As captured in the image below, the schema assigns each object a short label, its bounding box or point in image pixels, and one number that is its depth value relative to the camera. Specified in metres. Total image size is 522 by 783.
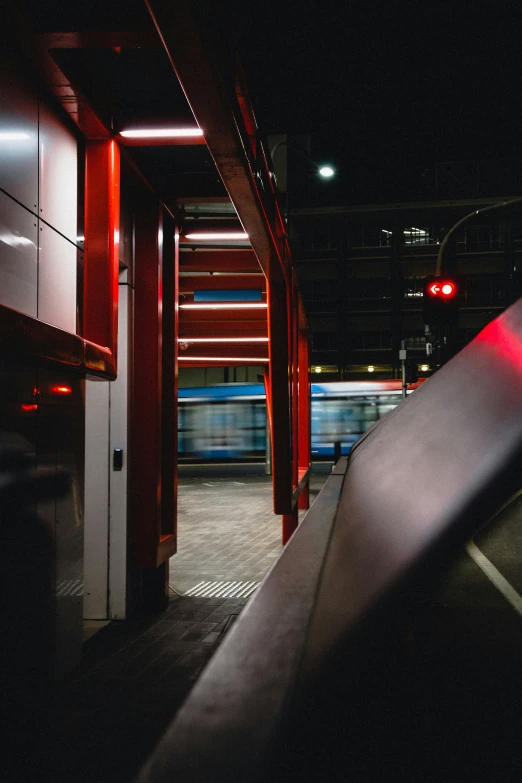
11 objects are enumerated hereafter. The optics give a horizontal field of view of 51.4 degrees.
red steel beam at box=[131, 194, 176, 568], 5.15
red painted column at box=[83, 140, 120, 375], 3.80
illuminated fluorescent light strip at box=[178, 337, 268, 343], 10.38
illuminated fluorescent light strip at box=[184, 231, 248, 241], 5.94
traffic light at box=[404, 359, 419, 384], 15.24
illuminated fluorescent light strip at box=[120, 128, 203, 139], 3.87
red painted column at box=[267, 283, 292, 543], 5.72
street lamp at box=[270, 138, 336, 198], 30.49
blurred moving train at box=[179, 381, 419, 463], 19.92
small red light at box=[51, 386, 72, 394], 3.65
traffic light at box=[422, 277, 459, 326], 9.77
